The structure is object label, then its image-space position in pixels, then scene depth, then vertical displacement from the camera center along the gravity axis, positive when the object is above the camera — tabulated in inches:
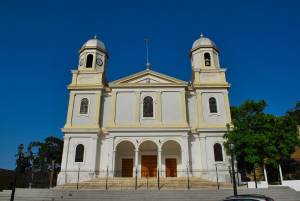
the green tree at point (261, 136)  893.2 +148.7
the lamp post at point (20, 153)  663.8 +66.9
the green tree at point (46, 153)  1770.4 +187.0
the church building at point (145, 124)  1023.6 +218.3
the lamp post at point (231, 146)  623.7 +77.9
